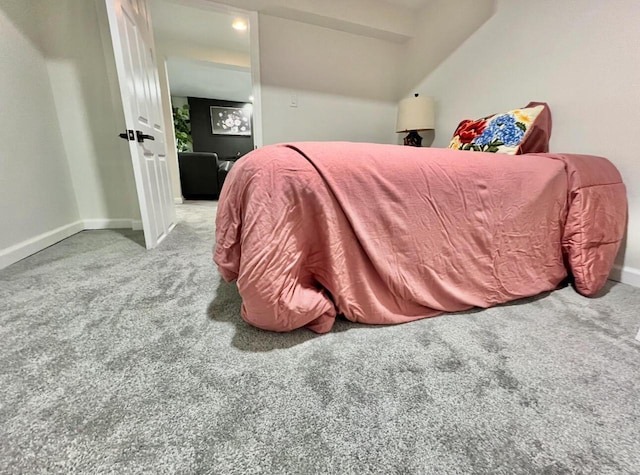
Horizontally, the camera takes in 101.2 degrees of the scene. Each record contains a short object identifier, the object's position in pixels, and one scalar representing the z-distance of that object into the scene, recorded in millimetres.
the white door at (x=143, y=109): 1505
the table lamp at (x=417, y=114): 2283
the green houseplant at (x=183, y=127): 6402
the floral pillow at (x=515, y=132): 1403
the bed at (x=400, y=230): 781
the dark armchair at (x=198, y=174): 3980
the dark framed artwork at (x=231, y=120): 6703
